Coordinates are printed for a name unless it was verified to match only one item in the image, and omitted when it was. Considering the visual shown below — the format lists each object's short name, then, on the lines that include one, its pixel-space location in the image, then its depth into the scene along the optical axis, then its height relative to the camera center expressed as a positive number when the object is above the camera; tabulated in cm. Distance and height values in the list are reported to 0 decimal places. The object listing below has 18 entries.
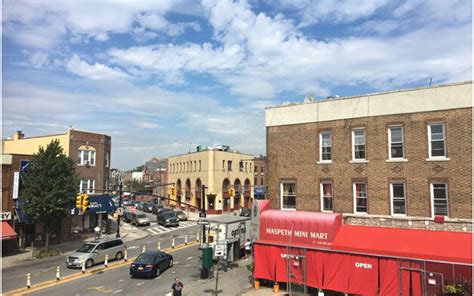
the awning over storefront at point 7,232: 3114 -496
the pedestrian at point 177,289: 1811 -549
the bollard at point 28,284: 2206 -641
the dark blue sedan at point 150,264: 2383 -584
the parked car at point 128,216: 5333 -634
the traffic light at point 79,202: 2694 -214
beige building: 6831 -119
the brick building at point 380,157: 1842 +76
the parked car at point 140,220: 5084 -641
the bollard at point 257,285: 2143 -629
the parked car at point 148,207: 7094 -672
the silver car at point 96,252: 2720 -592
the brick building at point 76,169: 3453 +20
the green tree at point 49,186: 3297 -128
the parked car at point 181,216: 5567 -650
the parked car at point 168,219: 4969 -616
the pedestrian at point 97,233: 3701 -616
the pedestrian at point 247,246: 2979 -579
